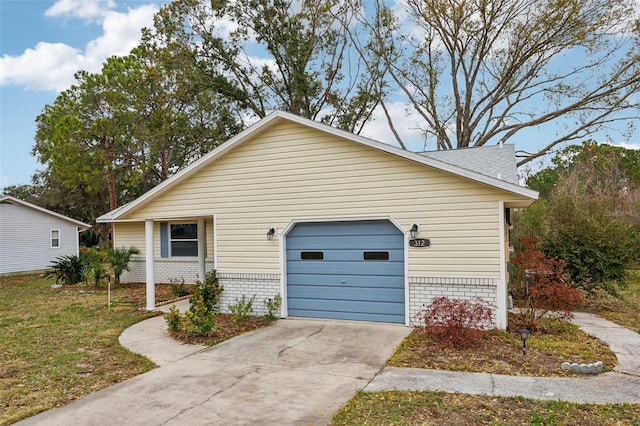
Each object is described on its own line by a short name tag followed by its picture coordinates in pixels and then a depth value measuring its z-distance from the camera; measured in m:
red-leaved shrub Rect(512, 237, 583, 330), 7.55
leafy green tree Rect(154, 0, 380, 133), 21.98
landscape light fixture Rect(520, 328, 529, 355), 6.18
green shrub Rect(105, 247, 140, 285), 15.17
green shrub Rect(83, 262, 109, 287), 15.46
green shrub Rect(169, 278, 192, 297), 13.02
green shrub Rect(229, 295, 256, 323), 9.04
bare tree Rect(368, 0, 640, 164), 18.94
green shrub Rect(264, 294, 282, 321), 9.27
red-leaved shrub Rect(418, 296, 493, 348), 6.77
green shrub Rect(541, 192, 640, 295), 9.78
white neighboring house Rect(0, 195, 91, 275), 20.66
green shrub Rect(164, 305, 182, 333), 8.05
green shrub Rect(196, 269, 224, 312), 9.18
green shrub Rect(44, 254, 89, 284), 16.45
